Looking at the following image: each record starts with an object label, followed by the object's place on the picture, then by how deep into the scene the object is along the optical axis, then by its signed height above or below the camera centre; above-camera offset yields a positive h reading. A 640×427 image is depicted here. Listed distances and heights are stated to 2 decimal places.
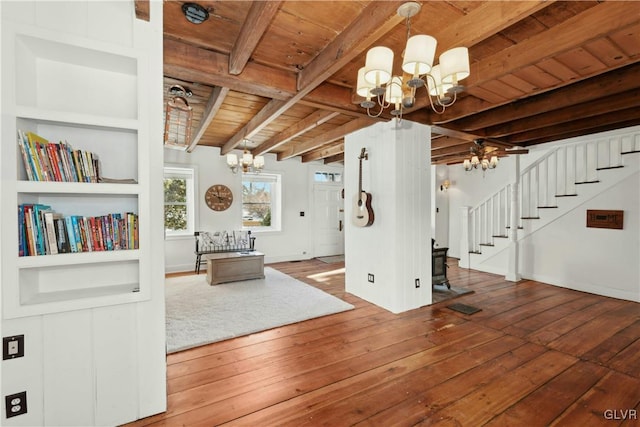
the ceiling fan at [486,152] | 4.45 +0.97
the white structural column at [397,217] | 3.39 -0.11
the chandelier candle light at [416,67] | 1.58 +0.86
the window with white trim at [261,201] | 6.36 +0.21
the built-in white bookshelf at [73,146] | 1.42 +0.39
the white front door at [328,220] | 7.13 -0.26
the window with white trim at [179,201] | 5.60 +0.20
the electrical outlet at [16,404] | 1.44 -1.00
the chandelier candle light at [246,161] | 4.82 +0.87
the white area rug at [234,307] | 2.83 -1.22
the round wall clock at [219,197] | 5.81 +0.28
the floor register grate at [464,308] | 3.41 -1.25
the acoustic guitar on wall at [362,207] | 3.67 +0.03
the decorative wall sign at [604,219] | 4.00 -0.17
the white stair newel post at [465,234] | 5.73 -0.53
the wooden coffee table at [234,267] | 4.53 -0.95
